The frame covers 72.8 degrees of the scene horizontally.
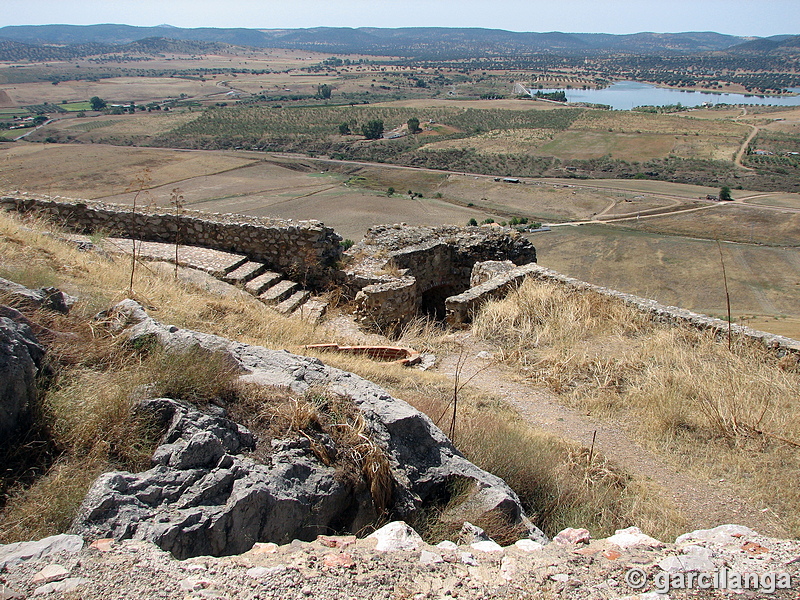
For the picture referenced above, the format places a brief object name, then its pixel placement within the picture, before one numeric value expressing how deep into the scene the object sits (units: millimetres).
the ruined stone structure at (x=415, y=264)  9719
